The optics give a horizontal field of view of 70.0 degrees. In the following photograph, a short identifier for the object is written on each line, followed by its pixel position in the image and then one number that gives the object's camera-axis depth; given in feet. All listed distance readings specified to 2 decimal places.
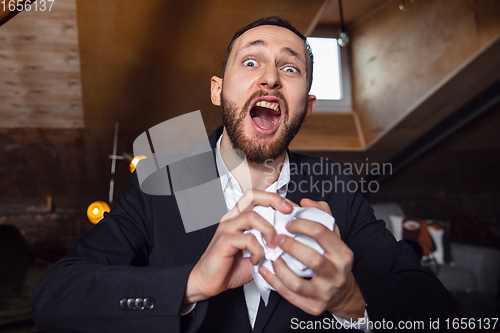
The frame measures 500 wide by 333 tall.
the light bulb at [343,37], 9.73
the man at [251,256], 2.06
